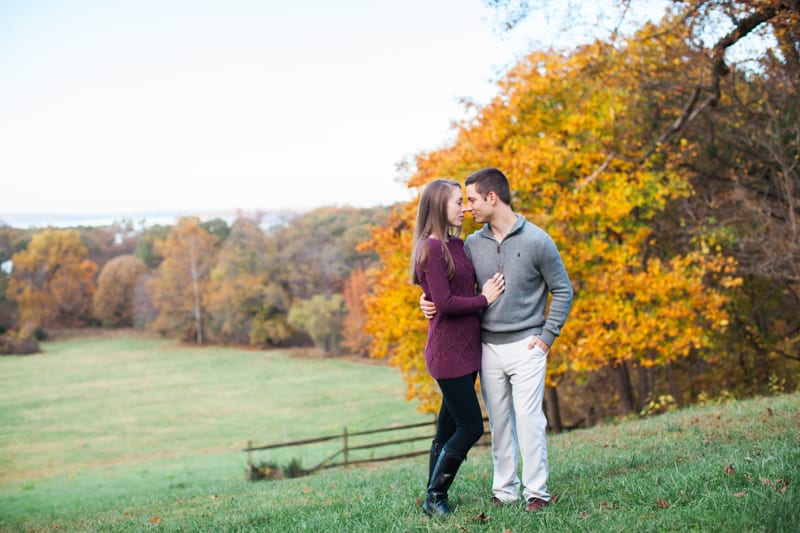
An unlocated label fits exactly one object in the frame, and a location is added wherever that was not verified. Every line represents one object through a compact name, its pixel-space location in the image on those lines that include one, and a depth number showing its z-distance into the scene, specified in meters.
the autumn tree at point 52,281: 51.41
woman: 4.32
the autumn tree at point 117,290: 57.66
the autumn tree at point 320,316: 50.31
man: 4.40
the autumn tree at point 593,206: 13.80
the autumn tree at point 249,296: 54.47
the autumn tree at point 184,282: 58.97
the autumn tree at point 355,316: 48.03
